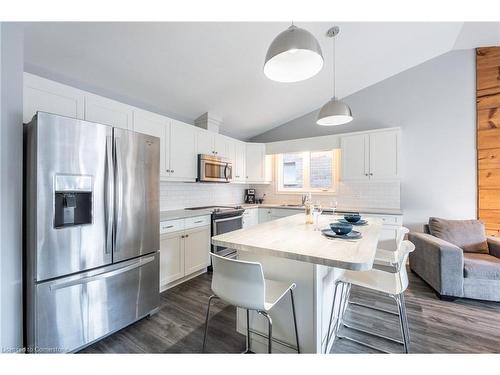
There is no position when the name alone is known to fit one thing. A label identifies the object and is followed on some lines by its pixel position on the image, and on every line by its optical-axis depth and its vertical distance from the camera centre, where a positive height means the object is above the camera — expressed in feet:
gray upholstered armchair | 7.64 -2.73
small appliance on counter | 16.28 -0.80
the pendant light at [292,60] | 3.76 +2.50
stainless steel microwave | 10.99 +0.95
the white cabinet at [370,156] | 11.21 +1.62
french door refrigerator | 4.74 -1.11
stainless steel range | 10.30 -1.75
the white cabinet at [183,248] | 8.39 -2.58
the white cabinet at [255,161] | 14.84 +1.71
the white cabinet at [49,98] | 5.88 +2.54
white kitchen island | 3.92 -1.82
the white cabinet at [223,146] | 12.21 +2.36
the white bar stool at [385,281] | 4.92 -2.30
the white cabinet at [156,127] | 8.56 +2.43
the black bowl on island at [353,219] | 6.79 -1.02
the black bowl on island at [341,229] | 5.03 -0.99
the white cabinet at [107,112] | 7.11 +2.59
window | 14.05 +1.01
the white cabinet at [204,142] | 11.10 +2.33
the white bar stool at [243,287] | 3.73 -1.80
